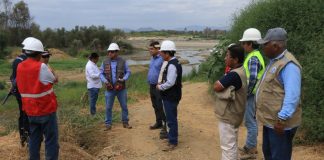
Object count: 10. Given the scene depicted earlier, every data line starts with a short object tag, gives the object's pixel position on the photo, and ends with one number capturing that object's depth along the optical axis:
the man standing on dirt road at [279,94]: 4.48
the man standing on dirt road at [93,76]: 10.38
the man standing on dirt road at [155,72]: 8.60
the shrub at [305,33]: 7.60
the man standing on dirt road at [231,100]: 5.68
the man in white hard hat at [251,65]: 6.42
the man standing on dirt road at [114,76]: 9.09
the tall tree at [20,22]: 58.38
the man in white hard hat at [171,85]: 7.34
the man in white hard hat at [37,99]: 5.86
